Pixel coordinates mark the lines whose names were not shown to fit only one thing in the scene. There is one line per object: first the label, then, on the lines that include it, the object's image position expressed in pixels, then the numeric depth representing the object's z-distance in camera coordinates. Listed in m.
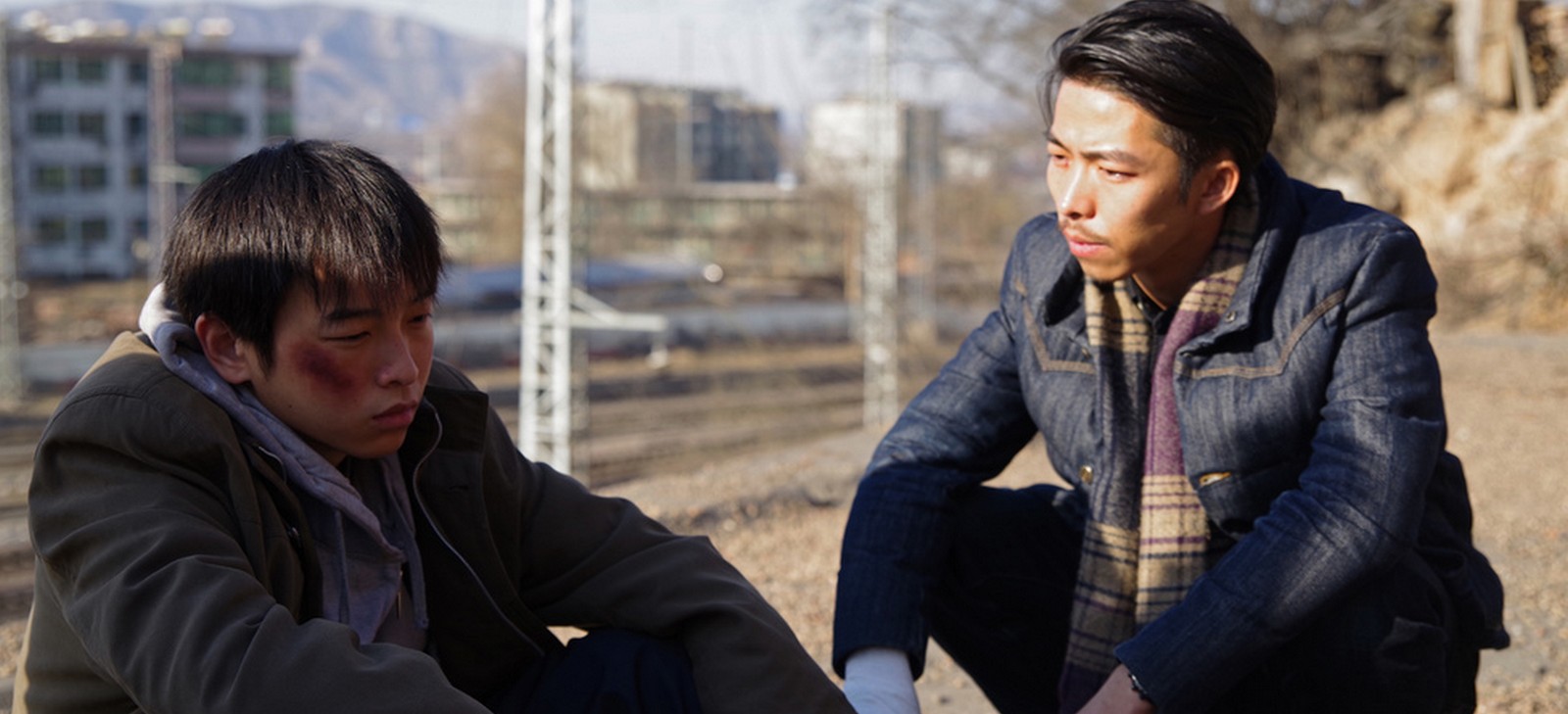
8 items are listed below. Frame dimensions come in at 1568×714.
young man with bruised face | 1.44
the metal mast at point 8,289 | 22.00
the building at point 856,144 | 22.89
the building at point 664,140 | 33.62
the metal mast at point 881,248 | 18.72
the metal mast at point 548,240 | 13.19
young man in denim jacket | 1.93
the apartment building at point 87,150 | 41.28
